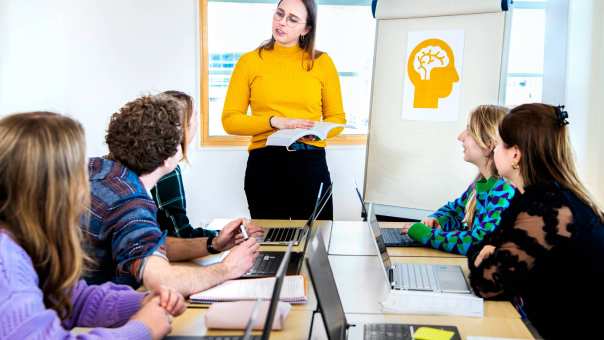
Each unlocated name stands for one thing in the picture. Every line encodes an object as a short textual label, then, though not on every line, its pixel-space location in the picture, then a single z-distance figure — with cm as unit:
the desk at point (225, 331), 143
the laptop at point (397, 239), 226
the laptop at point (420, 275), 176
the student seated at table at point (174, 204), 225
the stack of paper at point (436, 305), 157
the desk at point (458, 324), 145
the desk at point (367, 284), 162
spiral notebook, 161
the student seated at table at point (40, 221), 106
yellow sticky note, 139
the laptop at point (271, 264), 184
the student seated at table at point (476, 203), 218
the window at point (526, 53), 424
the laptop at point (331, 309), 122
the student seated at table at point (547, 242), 162
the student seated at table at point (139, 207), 158
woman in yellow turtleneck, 294
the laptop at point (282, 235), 224
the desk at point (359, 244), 217
